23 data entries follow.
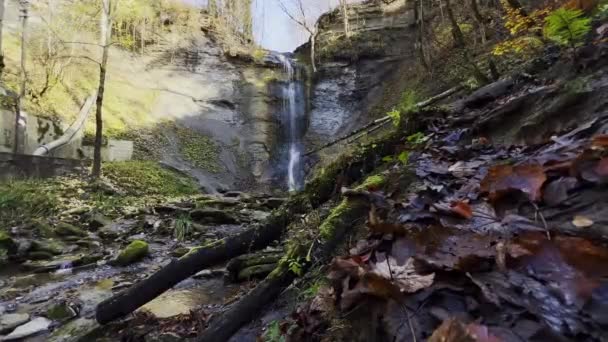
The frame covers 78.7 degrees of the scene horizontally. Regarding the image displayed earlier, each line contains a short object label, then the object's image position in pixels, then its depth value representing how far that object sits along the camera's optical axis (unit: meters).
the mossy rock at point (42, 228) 7.44
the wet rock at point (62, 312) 4.23
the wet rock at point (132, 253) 6.19
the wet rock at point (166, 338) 2.91
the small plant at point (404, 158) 2.90
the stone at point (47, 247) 6.70
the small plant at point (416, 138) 3.24
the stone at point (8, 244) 6.43
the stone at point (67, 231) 7.53
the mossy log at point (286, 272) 2.42
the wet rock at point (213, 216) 8.90
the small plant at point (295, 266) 2.45
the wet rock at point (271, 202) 10.96
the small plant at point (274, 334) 1.88
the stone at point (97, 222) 8.23
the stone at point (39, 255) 6.51
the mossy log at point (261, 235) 3.06
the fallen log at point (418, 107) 3.81
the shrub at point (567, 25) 2.79
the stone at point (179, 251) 6.45
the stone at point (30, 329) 3.79
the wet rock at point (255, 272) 3.74
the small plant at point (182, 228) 7.68
